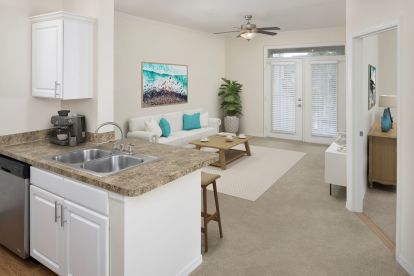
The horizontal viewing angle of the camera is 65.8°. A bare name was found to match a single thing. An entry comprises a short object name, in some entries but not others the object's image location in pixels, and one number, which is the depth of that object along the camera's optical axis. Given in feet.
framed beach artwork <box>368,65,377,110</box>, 14.63
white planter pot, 28.07
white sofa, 18.69
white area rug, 14.64
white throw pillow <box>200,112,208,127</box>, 24.49
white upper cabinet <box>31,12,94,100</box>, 9.28
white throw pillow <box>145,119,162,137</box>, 19.44
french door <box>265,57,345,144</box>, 24.84
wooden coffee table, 18.07
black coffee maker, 9.84
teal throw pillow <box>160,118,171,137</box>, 20.67
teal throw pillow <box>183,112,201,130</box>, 23.45
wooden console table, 13.88
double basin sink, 8.46
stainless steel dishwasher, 8.29
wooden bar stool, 9.17
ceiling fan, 19.03
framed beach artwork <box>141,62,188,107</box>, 20.94
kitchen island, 6.39
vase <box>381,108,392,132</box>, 14.92
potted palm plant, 28.07
